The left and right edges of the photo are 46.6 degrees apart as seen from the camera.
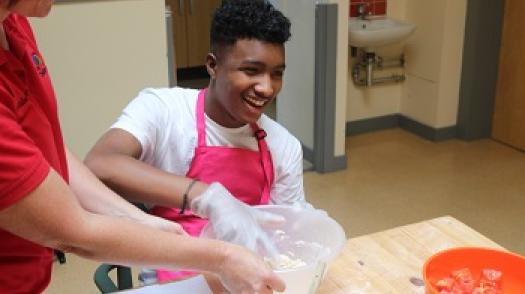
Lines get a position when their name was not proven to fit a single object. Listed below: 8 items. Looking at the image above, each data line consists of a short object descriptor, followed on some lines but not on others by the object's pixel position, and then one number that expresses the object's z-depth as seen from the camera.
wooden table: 1.14
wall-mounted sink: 3.41
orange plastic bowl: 1.07
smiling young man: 1.25
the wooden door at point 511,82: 3.56
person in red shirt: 0.75
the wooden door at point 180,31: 4.73
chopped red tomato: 1.03
